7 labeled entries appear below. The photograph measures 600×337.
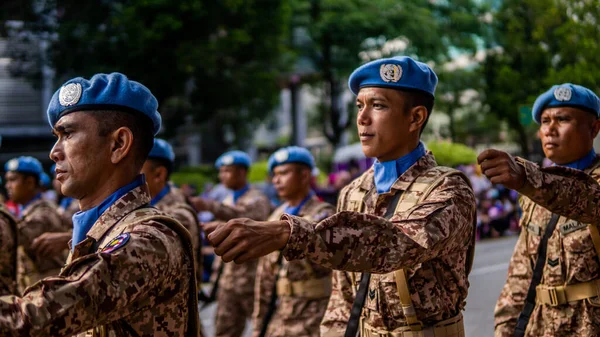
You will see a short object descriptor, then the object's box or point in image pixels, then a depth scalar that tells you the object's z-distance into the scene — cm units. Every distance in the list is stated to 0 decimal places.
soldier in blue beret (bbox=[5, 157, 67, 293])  716
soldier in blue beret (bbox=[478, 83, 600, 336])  441
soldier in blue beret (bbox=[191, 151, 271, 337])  807
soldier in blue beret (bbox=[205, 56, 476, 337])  316
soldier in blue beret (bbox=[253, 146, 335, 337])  616
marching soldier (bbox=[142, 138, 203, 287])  618
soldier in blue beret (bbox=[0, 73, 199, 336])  242
